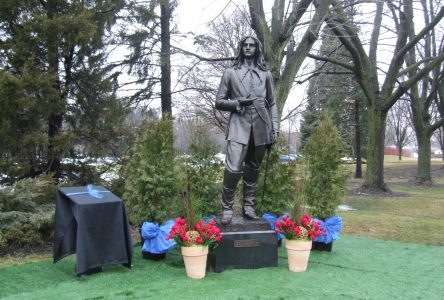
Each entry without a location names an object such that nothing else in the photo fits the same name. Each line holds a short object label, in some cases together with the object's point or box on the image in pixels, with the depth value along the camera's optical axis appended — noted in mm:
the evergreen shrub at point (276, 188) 6789
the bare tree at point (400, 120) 38338
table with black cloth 4820
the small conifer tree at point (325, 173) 6531
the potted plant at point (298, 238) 5086
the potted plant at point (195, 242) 4831
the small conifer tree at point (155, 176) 5805
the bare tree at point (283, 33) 10366
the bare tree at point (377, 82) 14883
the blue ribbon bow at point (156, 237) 5590
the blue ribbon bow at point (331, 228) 6414
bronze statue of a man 5395
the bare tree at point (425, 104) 18859
